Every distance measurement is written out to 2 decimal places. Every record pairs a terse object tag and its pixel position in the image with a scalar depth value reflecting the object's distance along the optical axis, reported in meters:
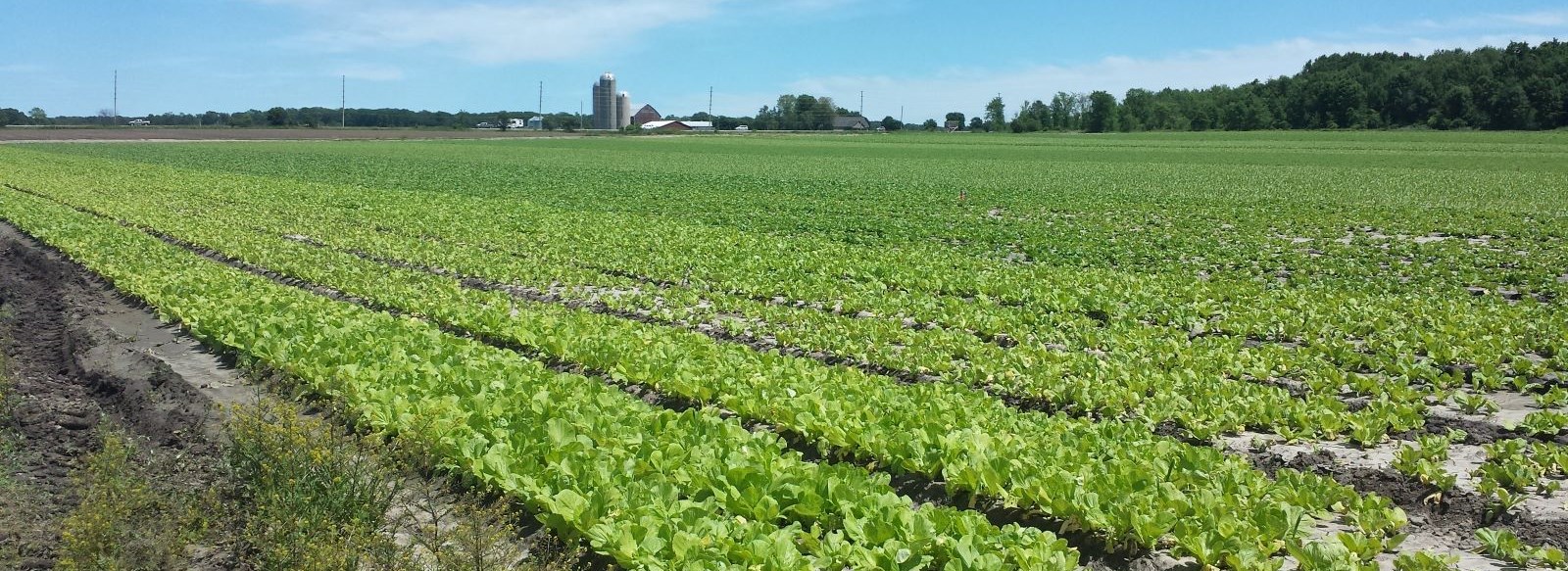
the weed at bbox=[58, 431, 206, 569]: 5.02
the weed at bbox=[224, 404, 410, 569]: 5.22
